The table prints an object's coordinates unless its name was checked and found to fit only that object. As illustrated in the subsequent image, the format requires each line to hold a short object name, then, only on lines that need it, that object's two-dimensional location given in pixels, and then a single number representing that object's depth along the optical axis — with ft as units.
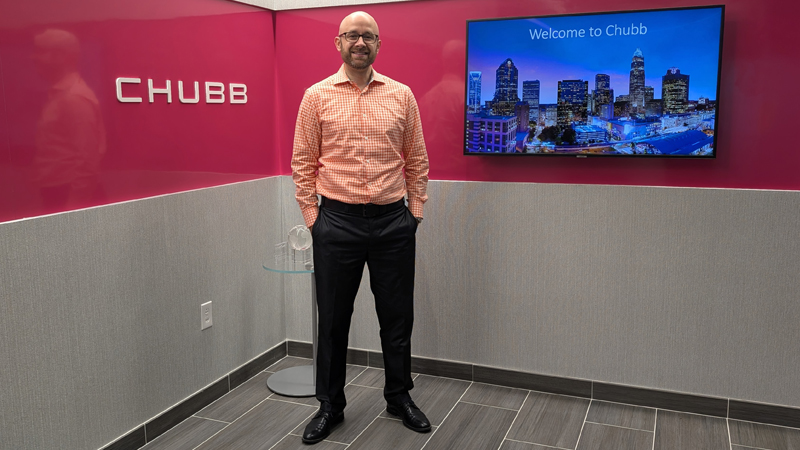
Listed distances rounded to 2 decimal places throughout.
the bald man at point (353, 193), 9.65
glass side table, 11.18
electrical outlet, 11.01
